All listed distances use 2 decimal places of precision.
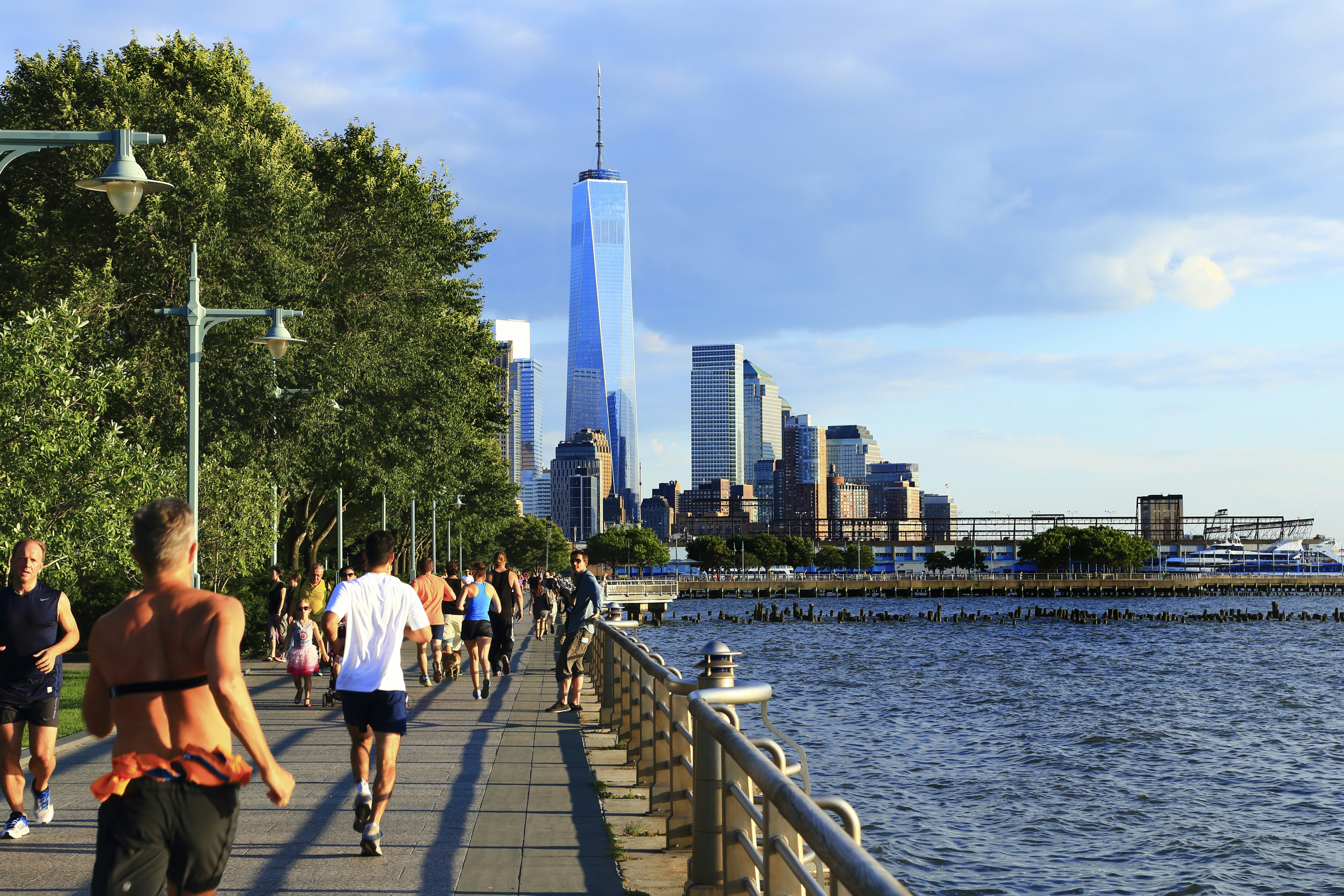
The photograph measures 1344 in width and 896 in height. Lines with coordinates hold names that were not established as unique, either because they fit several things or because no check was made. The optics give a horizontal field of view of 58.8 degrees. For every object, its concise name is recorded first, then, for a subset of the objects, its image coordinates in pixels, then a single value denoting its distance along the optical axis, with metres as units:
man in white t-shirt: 7.94
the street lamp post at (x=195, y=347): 17.48
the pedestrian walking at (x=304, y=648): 15.84
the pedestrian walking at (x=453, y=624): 20.28
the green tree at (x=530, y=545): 178.38
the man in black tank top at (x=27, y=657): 7.84
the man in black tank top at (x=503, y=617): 21.23
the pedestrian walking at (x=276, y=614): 19.67
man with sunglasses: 15.62
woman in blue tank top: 18.19
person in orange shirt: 13.76
